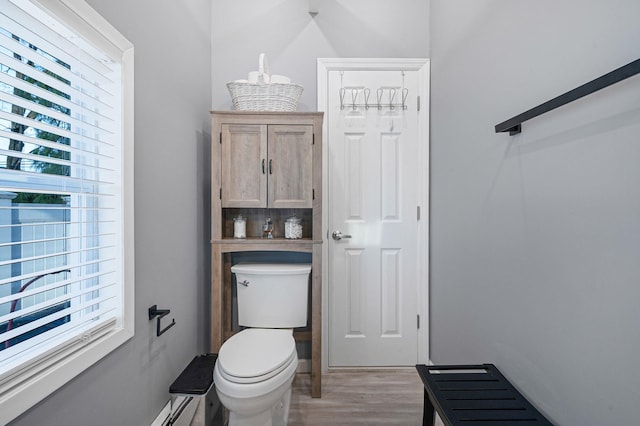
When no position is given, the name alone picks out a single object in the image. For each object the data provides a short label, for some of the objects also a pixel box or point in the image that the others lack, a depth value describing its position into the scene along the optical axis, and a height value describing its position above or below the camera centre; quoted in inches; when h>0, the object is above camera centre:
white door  90.0 -1.9
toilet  55.2 -27.3
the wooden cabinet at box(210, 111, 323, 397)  76.8 +8.0
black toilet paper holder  55.8 -18.4
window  31.5 +1.8
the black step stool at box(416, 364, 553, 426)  42.4 -27.7
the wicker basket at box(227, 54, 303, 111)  76.9 +28.0
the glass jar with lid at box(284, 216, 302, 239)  82.2 -4.9
